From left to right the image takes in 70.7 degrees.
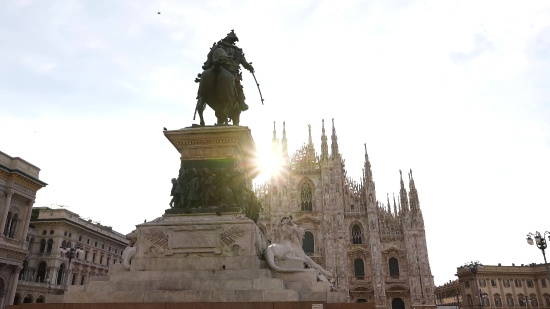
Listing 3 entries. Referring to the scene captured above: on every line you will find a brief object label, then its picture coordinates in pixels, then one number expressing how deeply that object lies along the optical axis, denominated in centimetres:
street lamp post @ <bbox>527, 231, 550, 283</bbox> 1545
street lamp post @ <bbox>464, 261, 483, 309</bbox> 2551
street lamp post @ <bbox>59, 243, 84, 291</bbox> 2026
